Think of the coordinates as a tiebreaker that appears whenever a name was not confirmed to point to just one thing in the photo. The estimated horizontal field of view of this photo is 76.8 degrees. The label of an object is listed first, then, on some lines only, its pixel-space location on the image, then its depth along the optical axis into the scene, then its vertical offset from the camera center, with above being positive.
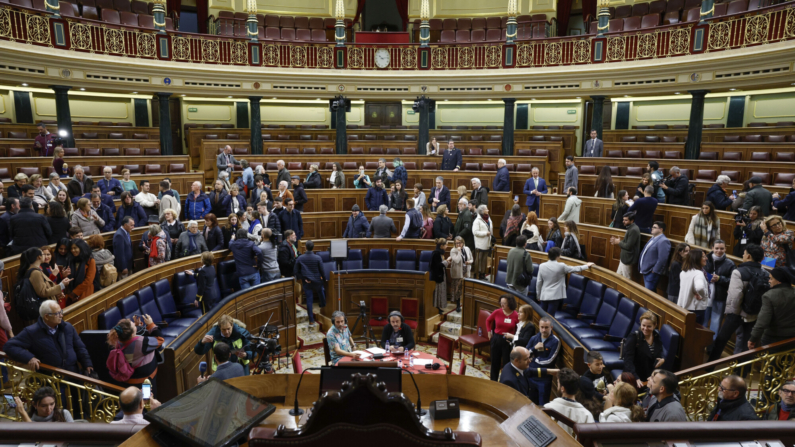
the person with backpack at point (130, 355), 4.38 -1.90
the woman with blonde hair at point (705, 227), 6.59 -1.10
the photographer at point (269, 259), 7.42 -1.77
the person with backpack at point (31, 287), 4.93 -1.46
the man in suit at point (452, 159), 11.77 -0.42
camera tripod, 6.26 -2.46
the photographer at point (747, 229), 6.09 -1.06
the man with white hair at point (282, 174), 10.33 -0.71
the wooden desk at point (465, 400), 2.58 -1.51
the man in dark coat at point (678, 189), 8.46 -0.78
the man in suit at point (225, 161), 11.21 -0.48
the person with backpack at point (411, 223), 8.85 -1.45
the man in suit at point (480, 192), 9.40 -0.96
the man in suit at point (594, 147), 11.68 -0.11
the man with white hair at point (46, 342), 4.04 -1.67
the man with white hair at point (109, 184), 8.33 -0.75
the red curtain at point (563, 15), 15.99 +4.02
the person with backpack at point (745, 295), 4.80 -1.47
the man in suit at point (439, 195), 9.83 -1.06
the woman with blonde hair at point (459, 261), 7.94 -1.88
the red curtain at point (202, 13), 16.05 +4.00
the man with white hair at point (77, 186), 8.02 -0.76
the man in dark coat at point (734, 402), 3.36 -1.74
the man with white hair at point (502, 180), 10.40 -0.79
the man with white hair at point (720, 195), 7.61 -0.78
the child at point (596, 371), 4.15 -1.88
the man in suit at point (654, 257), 6.31 -1.44
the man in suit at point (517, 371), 4.37 -2.00
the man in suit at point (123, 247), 6.70 -1.44
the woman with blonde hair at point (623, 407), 3.29 -1.75
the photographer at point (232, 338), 4.92 -1.98
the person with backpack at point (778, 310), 4.37 -1.44
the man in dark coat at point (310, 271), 7.52 -1.95
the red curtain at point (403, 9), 16.33 +4.26
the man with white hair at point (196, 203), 8.52 -1.09
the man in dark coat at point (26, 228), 6.06 -1.09
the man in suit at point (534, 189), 9.82 -0.93
